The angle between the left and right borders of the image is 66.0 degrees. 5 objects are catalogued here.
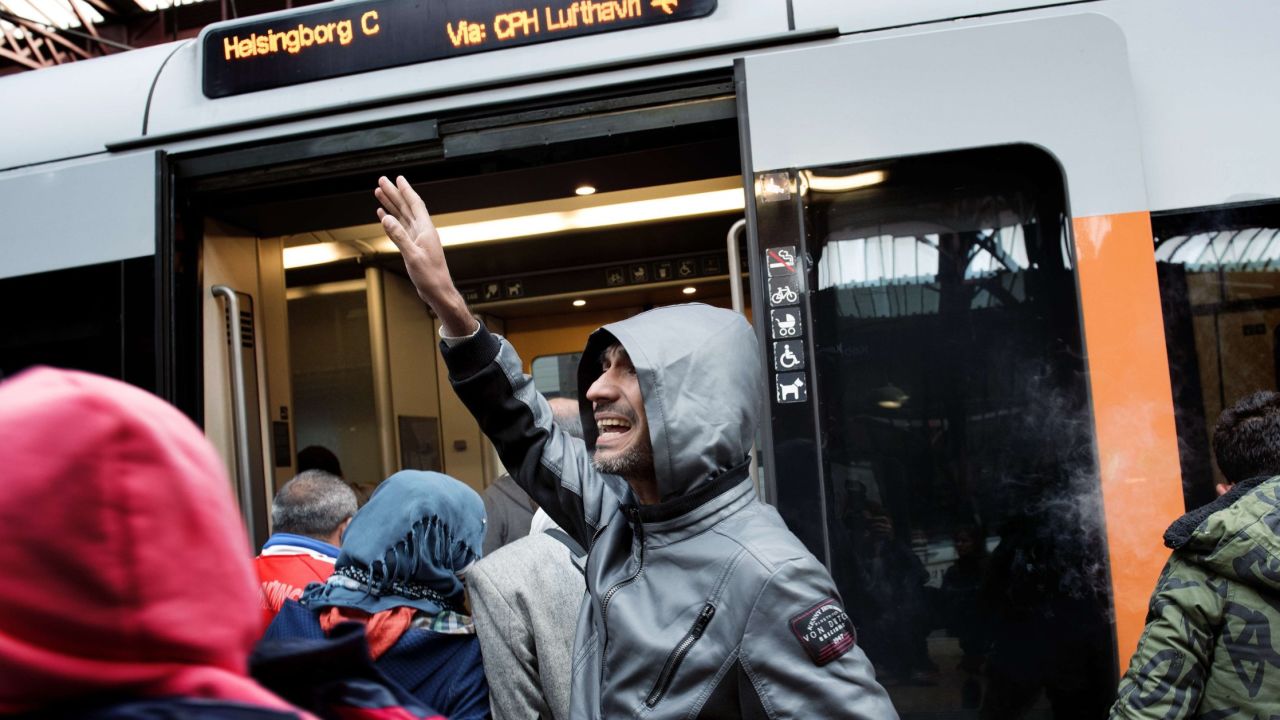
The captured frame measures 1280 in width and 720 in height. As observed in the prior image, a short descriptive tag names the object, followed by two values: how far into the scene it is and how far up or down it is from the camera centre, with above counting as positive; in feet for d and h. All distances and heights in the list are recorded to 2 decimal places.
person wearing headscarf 6.53 -1.20
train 8.75 +1.50
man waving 5.02 -0.74
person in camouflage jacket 6.49 -1.76
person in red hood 2.09 -0.24
